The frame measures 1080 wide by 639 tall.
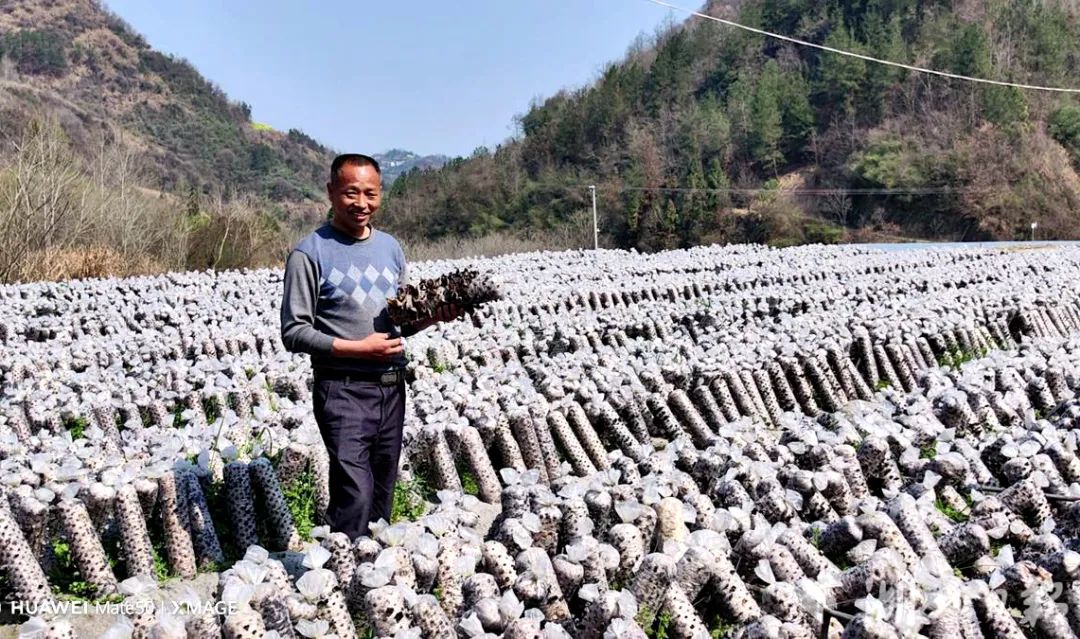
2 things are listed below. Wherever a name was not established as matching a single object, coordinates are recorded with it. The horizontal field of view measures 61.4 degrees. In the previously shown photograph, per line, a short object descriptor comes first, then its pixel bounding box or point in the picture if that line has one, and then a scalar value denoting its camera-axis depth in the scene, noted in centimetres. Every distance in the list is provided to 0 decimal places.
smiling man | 313
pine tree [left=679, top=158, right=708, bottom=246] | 5141
